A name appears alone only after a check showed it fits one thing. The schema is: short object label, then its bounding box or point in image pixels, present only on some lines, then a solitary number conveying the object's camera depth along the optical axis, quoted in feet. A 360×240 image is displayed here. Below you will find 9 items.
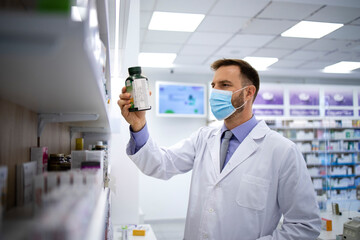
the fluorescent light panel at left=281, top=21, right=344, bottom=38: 16.35
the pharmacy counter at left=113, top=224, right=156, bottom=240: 8.99
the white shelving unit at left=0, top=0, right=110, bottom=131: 1.33
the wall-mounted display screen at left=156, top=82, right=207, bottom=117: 23.61
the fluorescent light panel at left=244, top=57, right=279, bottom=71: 22.80
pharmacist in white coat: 5.55
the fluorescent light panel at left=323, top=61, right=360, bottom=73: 24.47
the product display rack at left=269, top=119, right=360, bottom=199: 20.94
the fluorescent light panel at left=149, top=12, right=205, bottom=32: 15.10
